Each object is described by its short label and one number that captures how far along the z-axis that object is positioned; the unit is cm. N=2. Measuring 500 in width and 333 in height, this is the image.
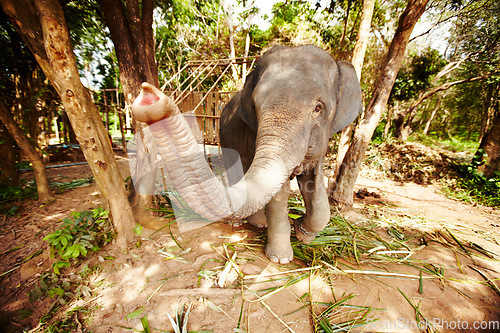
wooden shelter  652
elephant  104
